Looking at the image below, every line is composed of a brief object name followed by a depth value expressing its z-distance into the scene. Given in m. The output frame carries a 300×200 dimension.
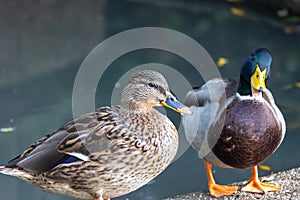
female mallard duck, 6.35
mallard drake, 7.29
